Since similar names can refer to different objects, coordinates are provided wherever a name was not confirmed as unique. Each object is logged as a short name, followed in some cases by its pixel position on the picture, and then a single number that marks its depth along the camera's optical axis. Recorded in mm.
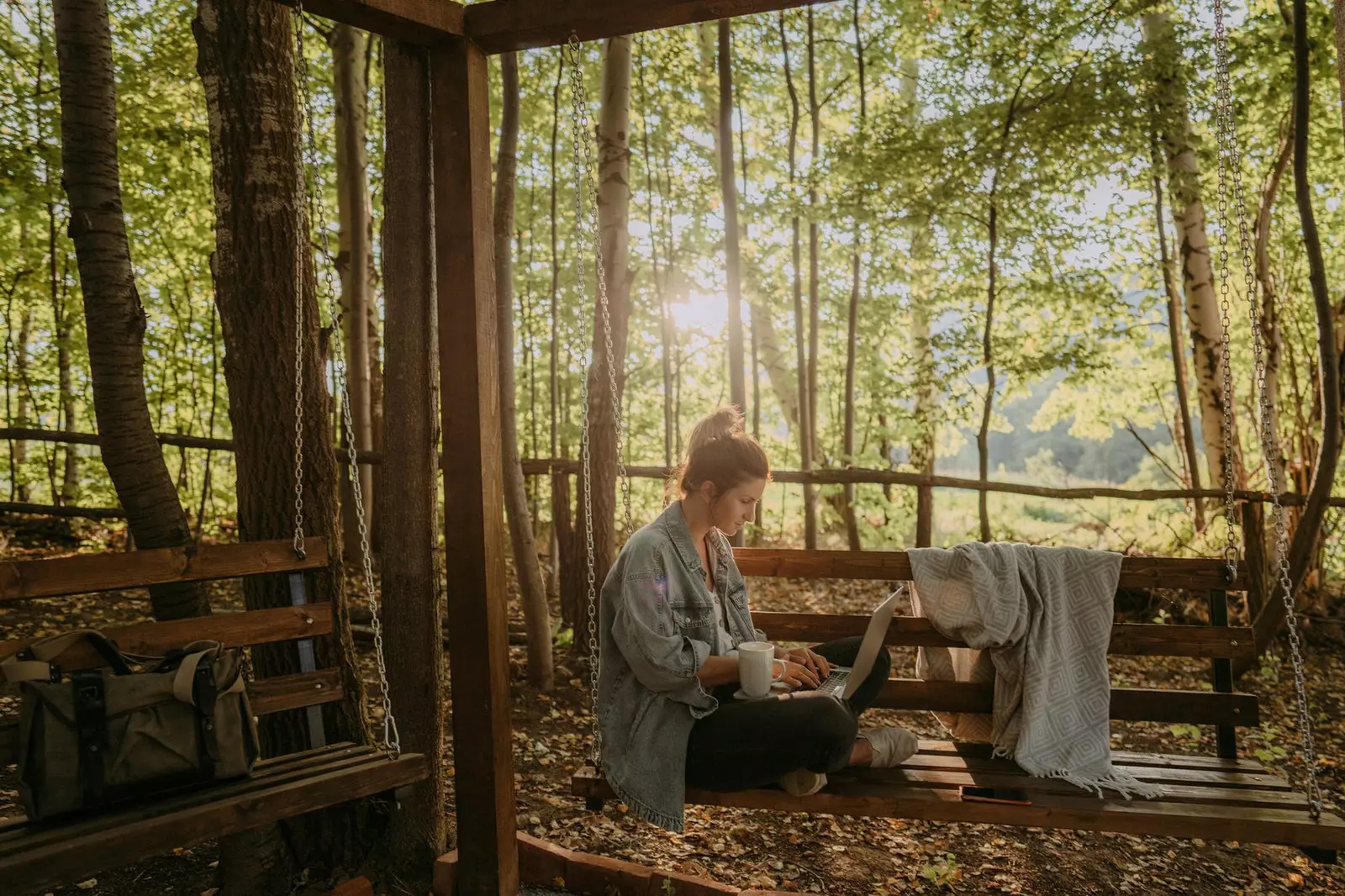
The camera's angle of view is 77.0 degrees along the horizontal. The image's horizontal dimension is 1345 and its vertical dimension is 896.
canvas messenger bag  2039
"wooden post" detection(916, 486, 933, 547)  7246
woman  2535
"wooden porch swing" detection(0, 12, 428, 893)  1917
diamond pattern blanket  2934
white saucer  2752
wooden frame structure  2688
